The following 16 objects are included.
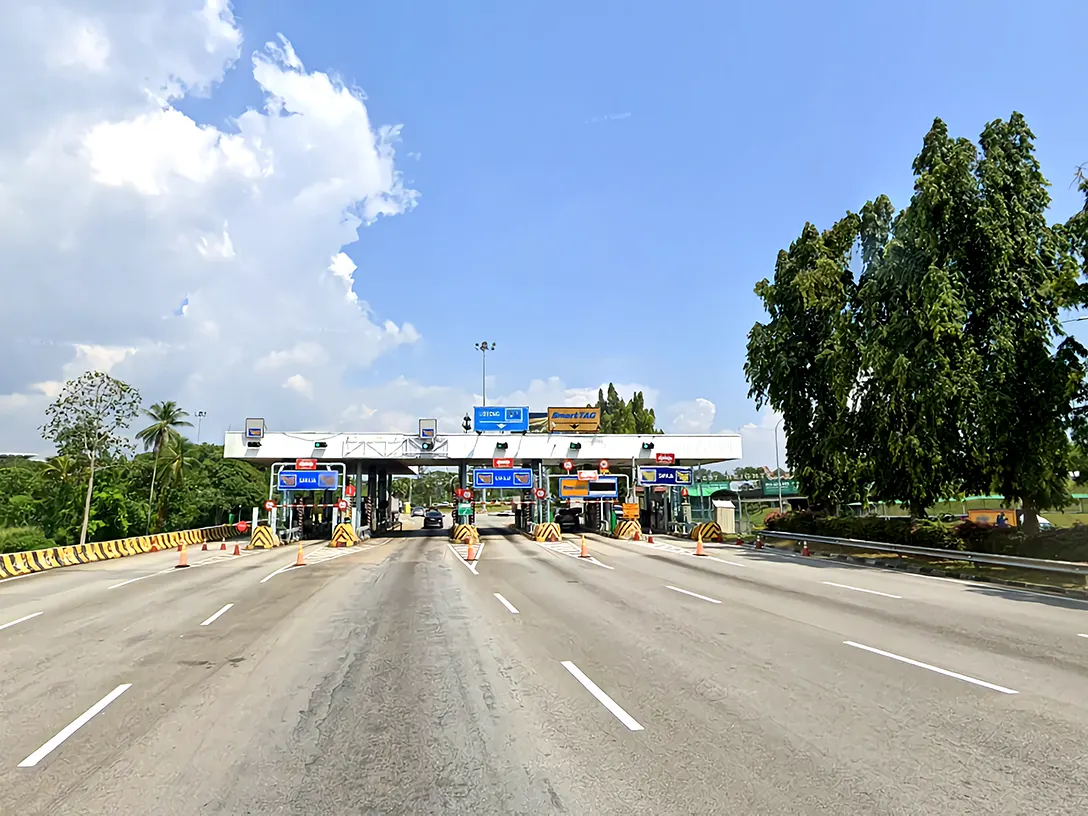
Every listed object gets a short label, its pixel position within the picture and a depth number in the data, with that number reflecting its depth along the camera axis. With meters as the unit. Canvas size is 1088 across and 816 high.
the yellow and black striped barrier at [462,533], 45.16
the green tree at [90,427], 44.88
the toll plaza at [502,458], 51.34
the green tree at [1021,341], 25.38
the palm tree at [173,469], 62.41
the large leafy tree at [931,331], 25.64
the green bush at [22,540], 49.88
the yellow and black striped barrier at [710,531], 43.45
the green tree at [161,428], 68.62
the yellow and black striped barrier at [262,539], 40.41
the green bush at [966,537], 21.87
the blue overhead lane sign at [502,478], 51.69
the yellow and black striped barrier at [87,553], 26.18
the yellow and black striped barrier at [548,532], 46.47
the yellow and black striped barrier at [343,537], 42.62
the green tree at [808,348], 37.75
